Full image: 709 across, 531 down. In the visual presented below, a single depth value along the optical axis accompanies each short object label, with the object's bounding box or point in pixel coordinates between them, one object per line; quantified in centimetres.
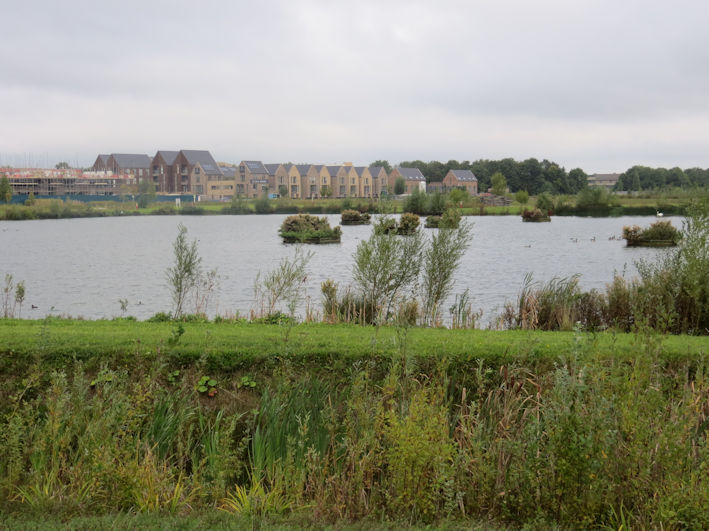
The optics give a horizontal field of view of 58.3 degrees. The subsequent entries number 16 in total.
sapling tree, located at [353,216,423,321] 1464
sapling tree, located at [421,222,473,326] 1505
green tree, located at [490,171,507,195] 13025
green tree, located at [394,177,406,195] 13720
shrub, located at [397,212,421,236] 5275
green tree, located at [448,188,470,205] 9440
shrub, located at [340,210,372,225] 7672
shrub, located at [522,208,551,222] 8312
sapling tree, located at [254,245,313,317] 1514
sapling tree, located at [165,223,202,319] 1653
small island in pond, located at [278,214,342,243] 5259
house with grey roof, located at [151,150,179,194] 14262
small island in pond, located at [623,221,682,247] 4675
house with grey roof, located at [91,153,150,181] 15362
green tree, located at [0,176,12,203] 10275
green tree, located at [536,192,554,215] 9288
